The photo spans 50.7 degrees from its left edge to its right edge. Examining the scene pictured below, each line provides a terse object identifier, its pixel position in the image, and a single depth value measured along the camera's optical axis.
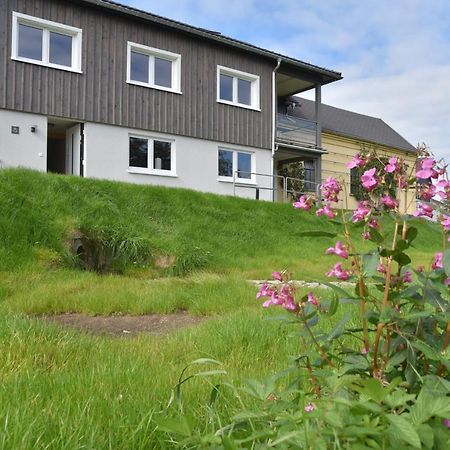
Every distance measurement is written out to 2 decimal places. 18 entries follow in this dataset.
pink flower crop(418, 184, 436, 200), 1.68
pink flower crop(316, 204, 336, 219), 1.69
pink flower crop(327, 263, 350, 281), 1.63
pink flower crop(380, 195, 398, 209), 1.62
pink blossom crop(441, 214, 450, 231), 1.56
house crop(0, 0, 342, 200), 12.58
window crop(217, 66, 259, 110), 16.54
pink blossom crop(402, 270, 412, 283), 1.67
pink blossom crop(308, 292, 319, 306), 1.73
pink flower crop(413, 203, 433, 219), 1.60
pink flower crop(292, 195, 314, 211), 1.71
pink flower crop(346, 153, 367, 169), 1.78
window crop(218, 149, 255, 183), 16.50
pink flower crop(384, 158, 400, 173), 1.66
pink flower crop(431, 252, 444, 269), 1.60
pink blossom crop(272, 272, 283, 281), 1.73
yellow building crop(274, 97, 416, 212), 19.05
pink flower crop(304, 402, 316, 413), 1.39
